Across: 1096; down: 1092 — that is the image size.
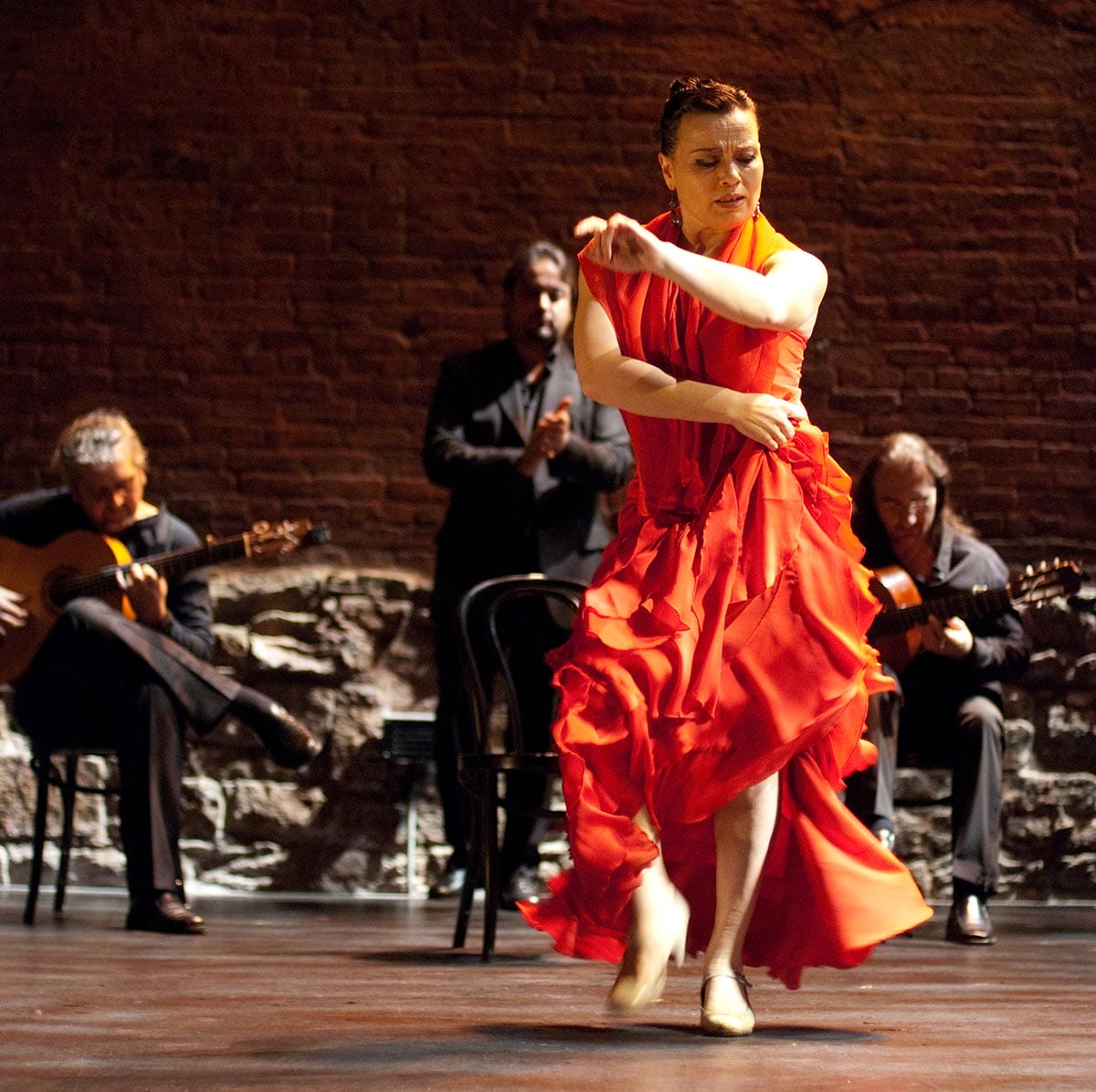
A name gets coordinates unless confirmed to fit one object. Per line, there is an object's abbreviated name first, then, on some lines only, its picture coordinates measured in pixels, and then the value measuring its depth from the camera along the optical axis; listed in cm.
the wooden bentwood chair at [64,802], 848
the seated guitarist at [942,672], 866
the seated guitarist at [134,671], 812
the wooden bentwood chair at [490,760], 682
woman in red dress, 467
